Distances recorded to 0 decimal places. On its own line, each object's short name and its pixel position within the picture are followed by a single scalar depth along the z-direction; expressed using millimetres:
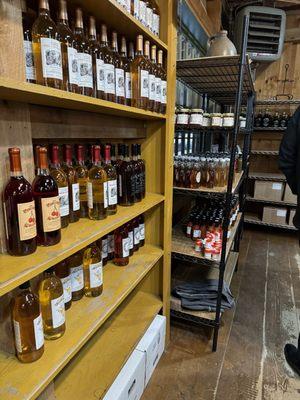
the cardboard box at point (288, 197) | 3635
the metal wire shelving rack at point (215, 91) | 1479
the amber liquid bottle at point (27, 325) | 823
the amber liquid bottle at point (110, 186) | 1164
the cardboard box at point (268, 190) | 3711
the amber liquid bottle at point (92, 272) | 1164
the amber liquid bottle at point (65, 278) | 1054
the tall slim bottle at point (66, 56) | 846
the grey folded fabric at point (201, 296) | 1855
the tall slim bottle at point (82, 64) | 900
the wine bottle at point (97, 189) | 1118
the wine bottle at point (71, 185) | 1042
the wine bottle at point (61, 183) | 959
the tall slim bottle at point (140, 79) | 1207
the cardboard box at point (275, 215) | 3732
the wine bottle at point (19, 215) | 751
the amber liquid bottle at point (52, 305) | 912
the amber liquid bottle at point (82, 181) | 1121
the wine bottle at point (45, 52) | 755
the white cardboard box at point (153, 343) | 1422
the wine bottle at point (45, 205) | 823
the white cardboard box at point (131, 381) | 1160
